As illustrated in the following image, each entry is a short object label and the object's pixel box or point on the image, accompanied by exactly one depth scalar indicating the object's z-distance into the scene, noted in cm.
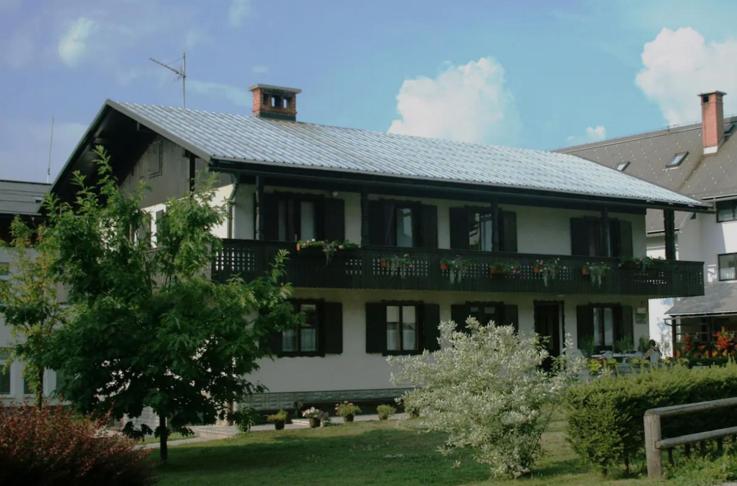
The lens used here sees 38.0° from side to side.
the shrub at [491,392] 1445
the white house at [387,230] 2659
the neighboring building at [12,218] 3081
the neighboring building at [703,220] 4247
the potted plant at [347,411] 2433
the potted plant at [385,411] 2450
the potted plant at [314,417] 2356
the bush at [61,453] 998
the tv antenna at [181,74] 3544
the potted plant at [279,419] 2355
